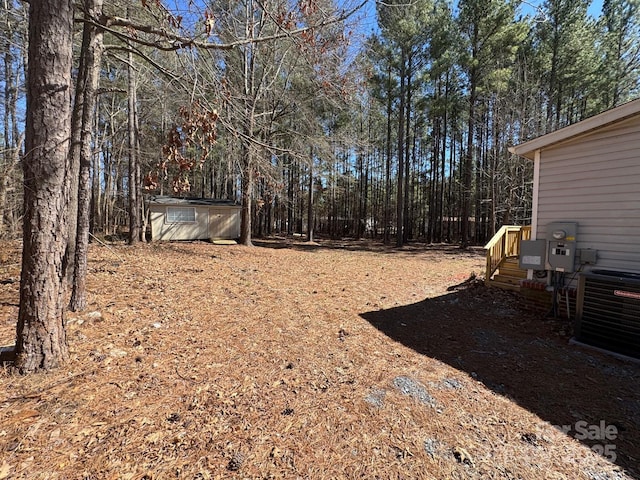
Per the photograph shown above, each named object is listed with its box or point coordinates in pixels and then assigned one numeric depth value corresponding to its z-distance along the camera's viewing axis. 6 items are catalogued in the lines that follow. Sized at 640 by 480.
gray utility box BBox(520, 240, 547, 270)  5.27
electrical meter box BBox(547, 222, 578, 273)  4.91
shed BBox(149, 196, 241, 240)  15.36
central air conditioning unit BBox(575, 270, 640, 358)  3.56
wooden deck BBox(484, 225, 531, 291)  6.59
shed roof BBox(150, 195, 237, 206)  15.41
